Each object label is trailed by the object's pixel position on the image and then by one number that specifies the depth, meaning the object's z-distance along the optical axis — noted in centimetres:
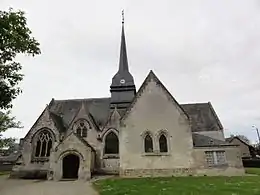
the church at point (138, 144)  1719
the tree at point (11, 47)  672
